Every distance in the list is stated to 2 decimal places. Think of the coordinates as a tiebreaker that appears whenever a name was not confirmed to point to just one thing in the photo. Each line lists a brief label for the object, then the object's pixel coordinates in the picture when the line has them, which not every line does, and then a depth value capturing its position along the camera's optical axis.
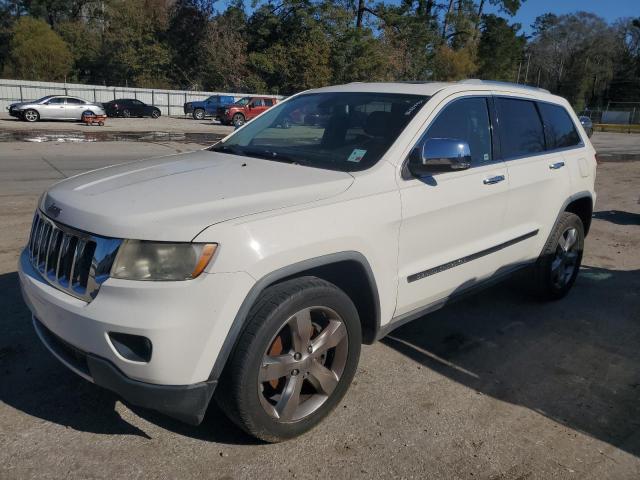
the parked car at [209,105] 37.75
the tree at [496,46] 72.06
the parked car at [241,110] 31.58
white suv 2.35
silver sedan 27.08
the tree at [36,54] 51.97
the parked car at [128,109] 34.69
